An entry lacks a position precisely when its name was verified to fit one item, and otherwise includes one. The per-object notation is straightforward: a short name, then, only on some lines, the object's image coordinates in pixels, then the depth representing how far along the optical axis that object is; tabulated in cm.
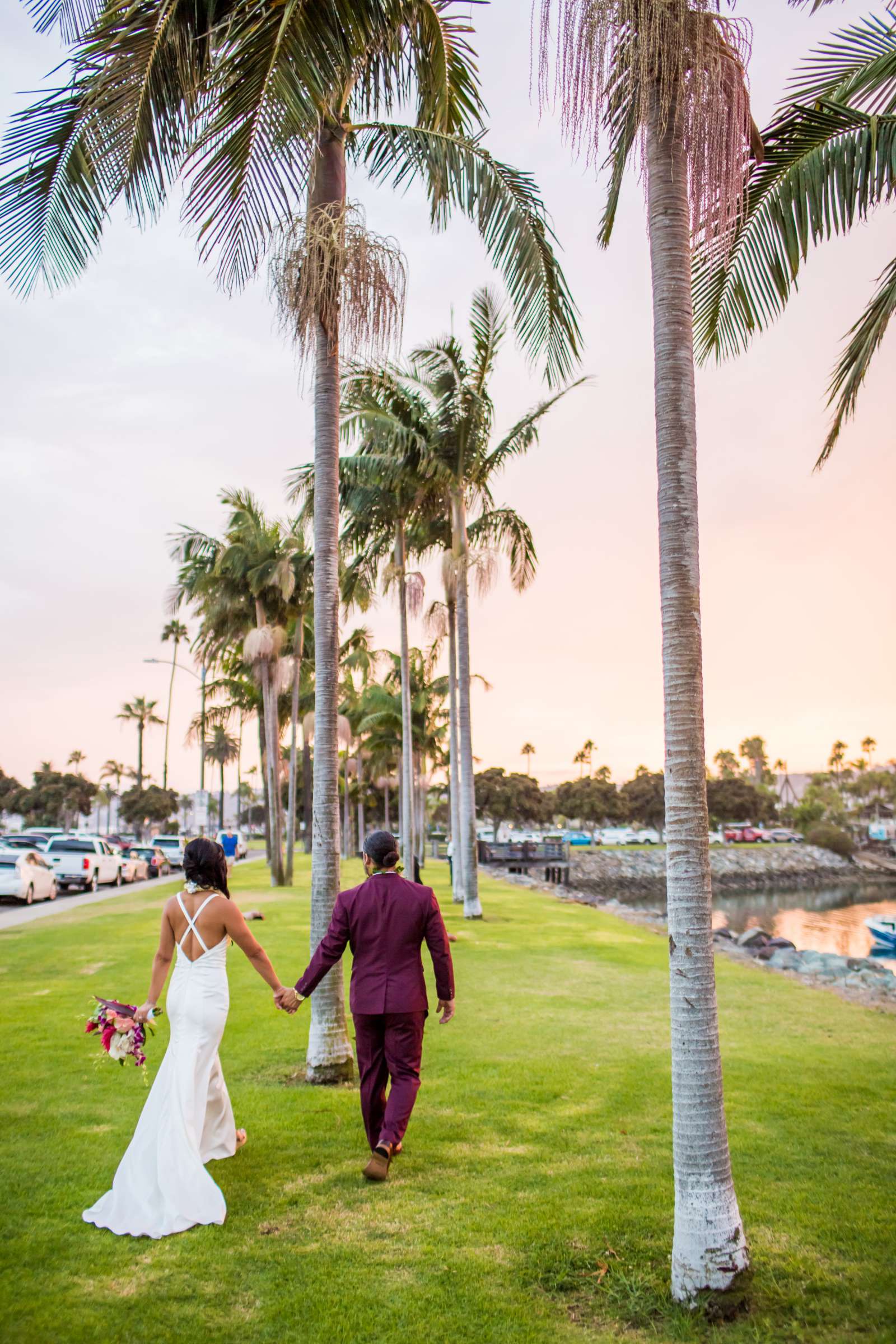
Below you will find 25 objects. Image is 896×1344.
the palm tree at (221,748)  6082
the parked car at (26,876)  2661
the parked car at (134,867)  3816
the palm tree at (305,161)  613
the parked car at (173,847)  4788
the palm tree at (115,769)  15112
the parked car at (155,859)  4288
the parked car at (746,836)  10606
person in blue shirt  4513
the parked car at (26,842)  3384
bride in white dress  512
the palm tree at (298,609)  3156
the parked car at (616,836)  10238
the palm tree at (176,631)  8494
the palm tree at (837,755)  15900
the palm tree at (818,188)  770
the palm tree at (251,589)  3108
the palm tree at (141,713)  10719
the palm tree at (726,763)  16550
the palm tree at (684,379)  427
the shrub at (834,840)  9219
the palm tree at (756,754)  18450
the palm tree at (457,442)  2083
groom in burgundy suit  584
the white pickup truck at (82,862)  3284
